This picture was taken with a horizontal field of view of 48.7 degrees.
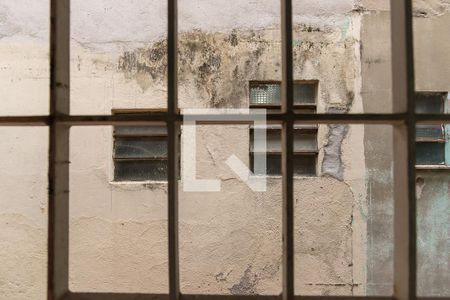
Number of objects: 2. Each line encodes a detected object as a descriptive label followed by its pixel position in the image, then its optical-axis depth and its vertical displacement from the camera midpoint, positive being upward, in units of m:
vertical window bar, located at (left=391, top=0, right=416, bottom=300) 0.65 +0.01
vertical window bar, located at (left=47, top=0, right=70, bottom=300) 0.65 +0.01
